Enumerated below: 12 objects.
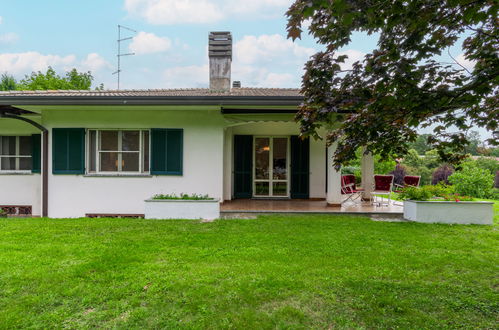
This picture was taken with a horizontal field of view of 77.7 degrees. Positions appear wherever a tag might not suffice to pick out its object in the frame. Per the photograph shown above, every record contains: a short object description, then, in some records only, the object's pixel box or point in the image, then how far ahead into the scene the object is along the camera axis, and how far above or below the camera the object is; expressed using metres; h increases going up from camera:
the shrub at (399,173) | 18.02 -0.42
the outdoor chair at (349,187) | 9.69 -0.67
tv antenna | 13.96 +5.78
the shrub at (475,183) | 13.26 -0.72
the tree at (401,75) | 2.73 +0.88
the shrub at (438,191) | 7.51 -0.60
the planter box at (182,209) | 7.11 -1.02
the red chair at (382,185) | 9.01 -0.58
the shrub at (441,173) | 17.58 -0.40
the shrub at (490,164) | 20.22 +0.16
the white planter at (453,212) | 6.94 -1.03
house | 8.05 +0.33
